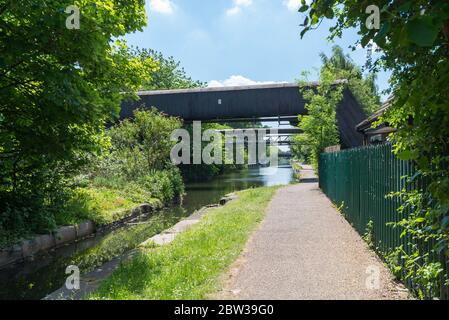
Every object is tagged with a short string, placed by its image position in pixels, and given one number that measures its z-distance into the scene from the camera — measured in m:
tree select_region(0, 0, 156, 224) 6.68
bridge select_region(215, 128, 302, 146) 45.38
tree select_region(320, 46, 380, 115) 39.97
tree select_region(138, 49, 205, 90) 57.66
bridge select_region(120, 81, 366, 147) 26.64
